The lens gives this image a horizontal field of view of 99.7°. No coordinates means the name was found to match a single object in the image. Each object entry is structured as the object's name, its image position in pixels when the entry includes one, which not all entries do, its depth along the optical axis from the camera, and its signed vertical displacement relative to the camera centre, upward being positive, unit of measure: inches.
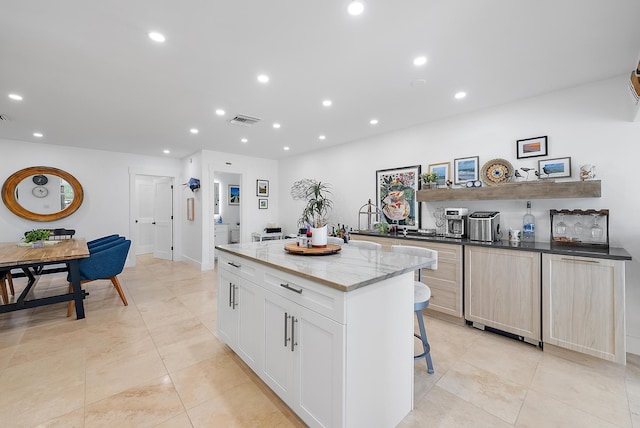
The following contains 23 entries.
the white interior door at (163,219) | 264.7 -5.2
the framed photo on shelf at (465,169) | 134.3 +21.4
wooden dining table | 112.4 -19.2
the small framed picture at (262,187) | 254.0 +24.3
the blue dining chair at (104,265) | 131.6 -25.5
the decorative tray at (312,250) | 81.0 -11.7
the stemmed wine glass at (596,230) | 101.1 -7.5
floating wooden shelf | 98.7 +8.2
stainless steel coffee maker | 128.3 -5.1
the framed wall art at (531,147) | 115.1 +27.8
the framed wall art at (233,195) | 304.2 +20.7
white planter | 90.4 -8.2
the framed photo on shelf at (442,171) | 144.2 +22.2
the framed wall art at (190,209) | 235.7 +3.7
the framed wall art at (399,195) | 158.6 +10.3
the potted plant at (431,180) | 144.9 +17.0
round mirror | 192.9 +16.1
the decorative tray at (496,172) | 123.1 +18.3
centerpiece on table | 145.3 -12.6
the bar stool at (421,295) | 77.0 -24.7
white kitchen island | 52.6 -27.0
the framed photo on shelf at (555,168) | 109.2 +17.8
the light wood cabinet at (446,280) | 116.8 -30.8
